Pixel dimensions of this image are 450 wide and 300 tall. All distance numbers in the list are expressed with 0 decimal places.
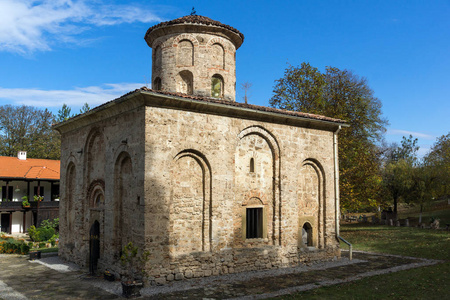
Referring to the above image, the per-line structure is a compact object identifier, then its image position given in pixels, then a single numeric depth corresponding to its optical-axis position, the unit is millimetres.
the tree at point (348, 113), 22911
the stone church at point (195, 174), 11305
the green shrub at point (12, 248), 18047
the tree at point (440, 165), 29734
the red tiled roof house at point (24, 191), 28234
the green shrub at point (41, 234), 23239
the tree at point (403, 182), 31422
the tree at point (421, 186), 31062
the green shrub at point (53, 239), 21812
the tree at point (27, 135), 39562
